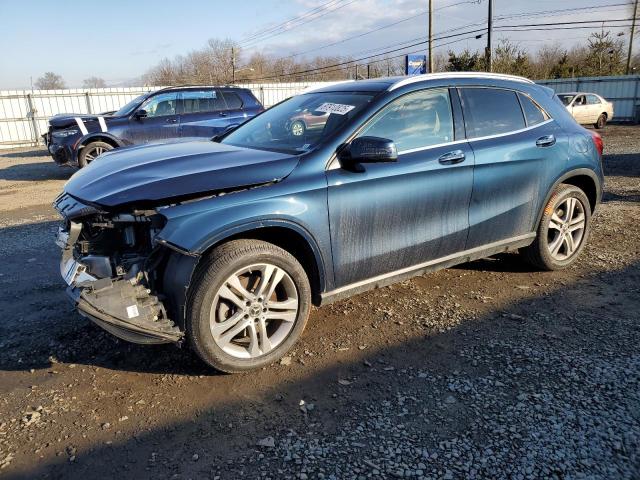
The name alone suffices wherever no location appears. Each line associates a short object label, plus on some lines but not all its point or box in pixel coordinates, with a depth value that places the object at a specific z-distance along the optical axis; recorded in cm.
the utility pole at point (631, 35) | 3819
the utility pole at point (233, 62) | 6919
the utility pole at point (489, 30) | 3030
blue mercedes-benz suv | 294
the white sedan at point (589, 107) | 2111
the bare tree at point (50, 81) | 8224
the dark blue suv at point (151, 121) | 1070
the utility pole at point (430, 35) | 3120
